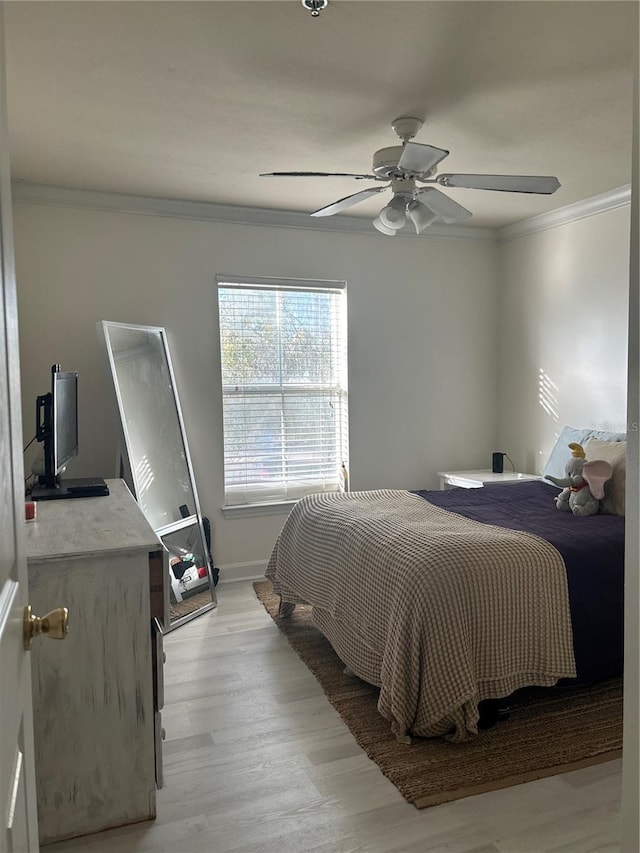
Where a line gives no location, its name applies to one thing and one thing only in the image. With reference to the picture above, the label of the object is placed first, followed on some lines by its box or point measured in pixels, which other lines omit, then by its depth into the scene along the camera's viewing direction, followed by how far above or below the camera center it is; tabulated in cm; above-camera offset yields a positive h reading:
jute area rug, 209 -126
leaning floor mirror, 363 -36
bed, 226 -81
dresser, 184 -84
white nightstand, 445 -60
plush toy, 312 -47
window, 433 +7
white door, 78 -27
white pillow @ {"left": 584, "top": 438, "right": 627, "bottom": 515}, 313 -42
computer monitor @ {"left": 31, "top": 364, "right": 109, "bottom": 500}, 283 -20
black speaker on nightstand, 476 -52
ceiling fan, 250 +91
